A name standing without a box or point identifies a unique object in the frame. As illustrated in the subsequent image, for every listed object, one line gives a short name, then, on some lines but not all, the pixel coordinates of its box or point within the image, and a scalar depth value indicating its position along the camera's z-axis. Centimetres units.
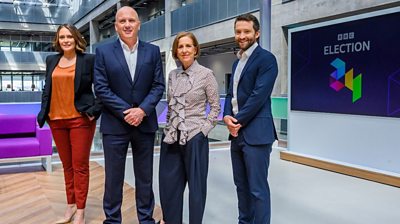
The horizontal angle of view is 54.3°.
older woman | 250
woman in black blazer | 291
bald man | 259
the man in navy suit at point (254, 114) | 239
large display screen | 461
